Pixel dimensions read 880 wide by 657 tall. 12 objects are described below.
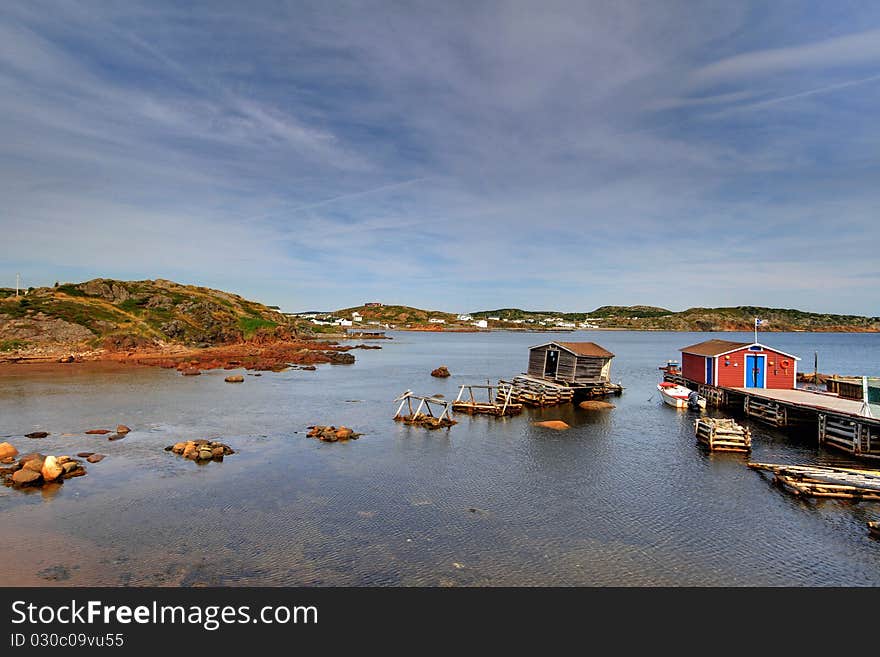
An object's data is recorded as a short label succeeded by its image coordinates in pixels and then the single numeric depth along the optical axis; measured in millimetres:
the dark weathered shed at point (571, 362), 54219
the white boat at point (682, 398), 47906
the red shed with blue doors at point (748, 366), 47750
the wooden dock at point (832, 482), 22281
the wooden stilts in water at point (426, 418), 39531
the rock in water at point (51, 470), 24266
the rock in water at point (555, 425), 39500
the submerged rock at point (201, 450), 28906
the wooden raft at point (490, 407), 45569
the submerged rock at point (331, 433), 34156
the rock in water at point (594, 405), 48875
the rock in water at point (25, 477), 23609
